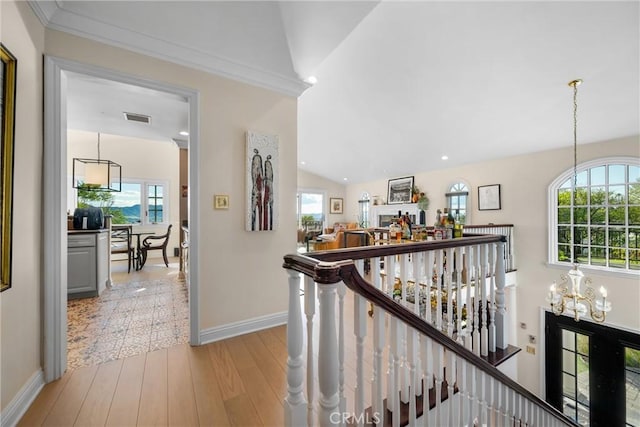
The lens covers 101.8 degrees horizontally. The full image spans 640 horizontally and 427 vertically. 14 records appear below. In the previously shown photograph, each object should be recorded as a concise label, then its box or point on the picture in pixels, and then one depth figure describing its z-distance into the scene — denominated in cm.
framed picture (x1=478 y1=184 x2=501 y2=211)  563
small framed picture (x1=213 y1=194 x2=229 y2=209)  218
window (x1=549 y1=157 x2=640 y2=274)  418
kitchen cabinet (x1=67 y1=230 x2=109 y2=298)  307
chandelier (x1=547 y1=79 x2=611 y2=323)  300
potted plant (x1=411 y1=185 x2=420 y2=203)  727
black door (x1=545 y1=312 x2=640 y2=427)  403
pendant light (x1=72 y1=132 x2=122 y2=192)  488
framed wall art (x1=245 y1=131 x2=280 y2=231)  232
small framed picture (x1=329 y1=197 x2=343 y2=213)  997
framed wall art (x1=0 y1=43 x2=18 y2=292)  122
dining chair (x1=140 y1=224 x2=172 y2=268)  500
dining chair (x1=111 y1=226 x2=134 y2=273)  459
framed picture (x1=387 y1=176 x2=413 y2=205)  761
